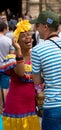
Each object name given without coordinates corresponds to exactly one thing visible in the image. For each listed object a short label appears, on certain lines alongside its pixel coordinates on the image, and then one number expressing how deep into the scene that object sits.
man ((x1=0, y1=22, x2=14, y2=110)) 4.95
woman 2.85
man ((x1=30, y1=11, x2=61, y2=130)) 2.41
